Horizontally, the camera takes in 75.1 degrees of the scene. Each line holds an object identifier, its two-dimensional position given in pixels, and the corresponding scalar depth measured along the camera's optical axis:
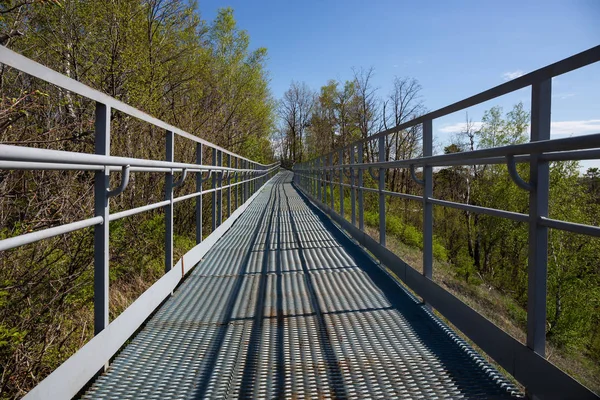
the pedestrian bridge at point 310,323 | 1.44
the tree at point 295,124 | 55.31
